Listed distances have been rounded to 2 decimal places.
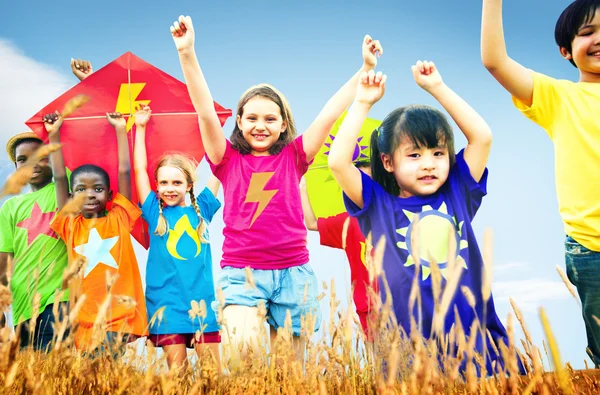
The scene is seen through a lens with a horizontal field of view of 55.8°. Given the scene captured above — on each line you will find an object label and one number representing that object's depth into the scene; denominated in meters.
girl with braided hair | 4.25
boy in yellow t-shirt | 3.07
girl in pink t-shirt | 3.57
